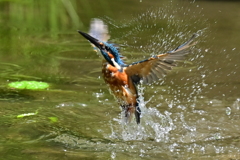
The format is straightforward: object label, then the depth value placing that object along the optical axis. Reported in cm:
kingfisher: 427
